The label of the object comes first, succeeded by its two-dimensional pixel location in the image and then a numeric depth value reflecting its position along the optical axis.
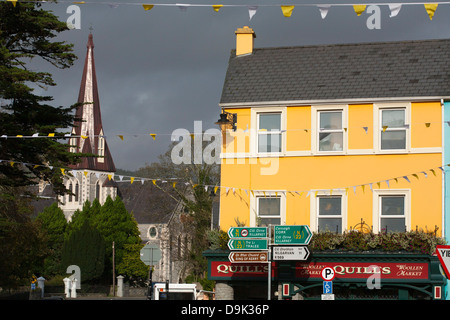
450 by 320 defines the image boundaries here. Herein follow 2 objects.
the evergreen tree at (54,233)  79.88
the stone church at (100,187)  87.12
